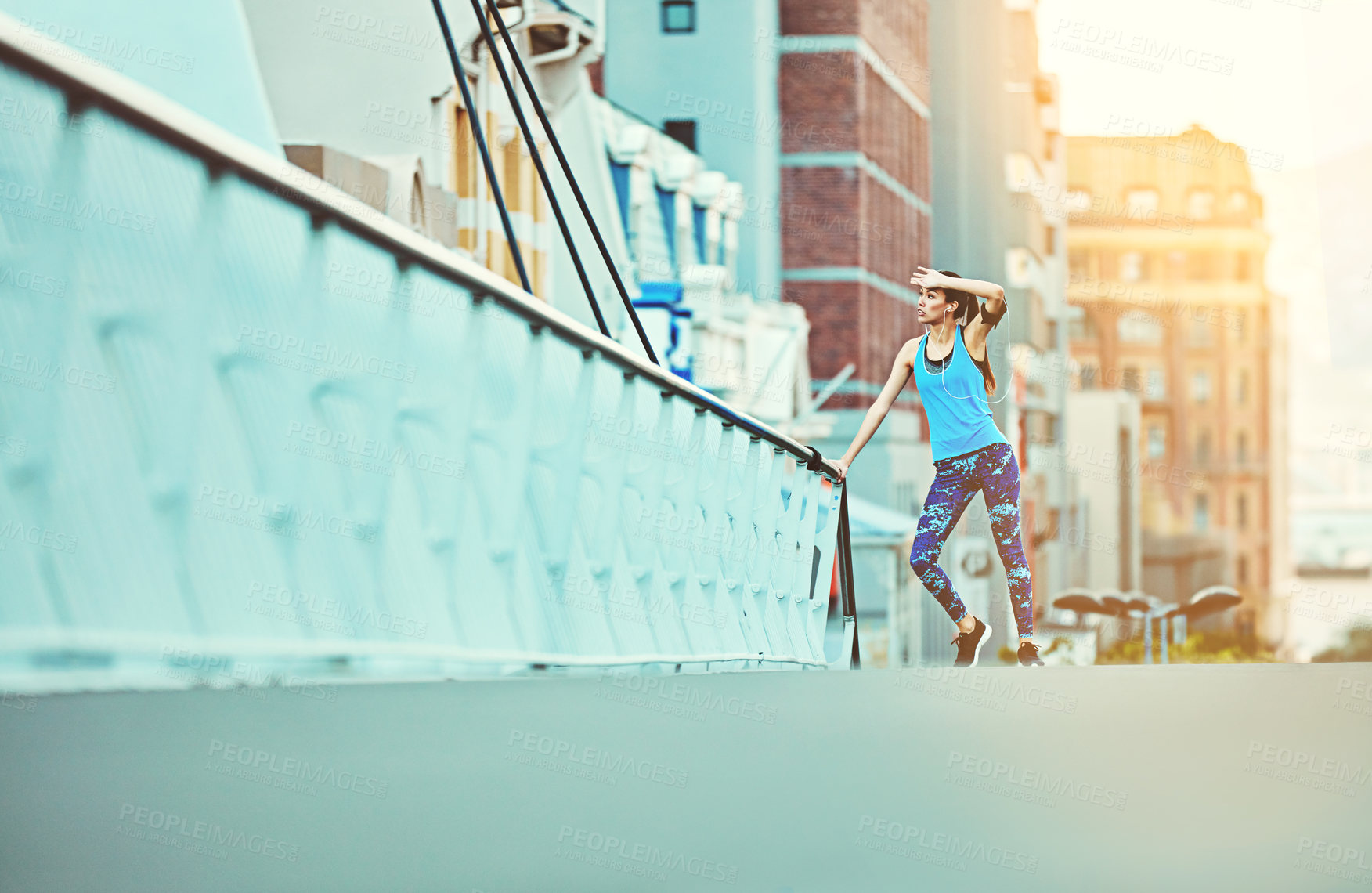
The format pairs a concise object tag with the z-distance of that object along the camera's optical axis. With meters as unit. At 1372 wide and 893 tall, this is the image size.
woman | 19.14
